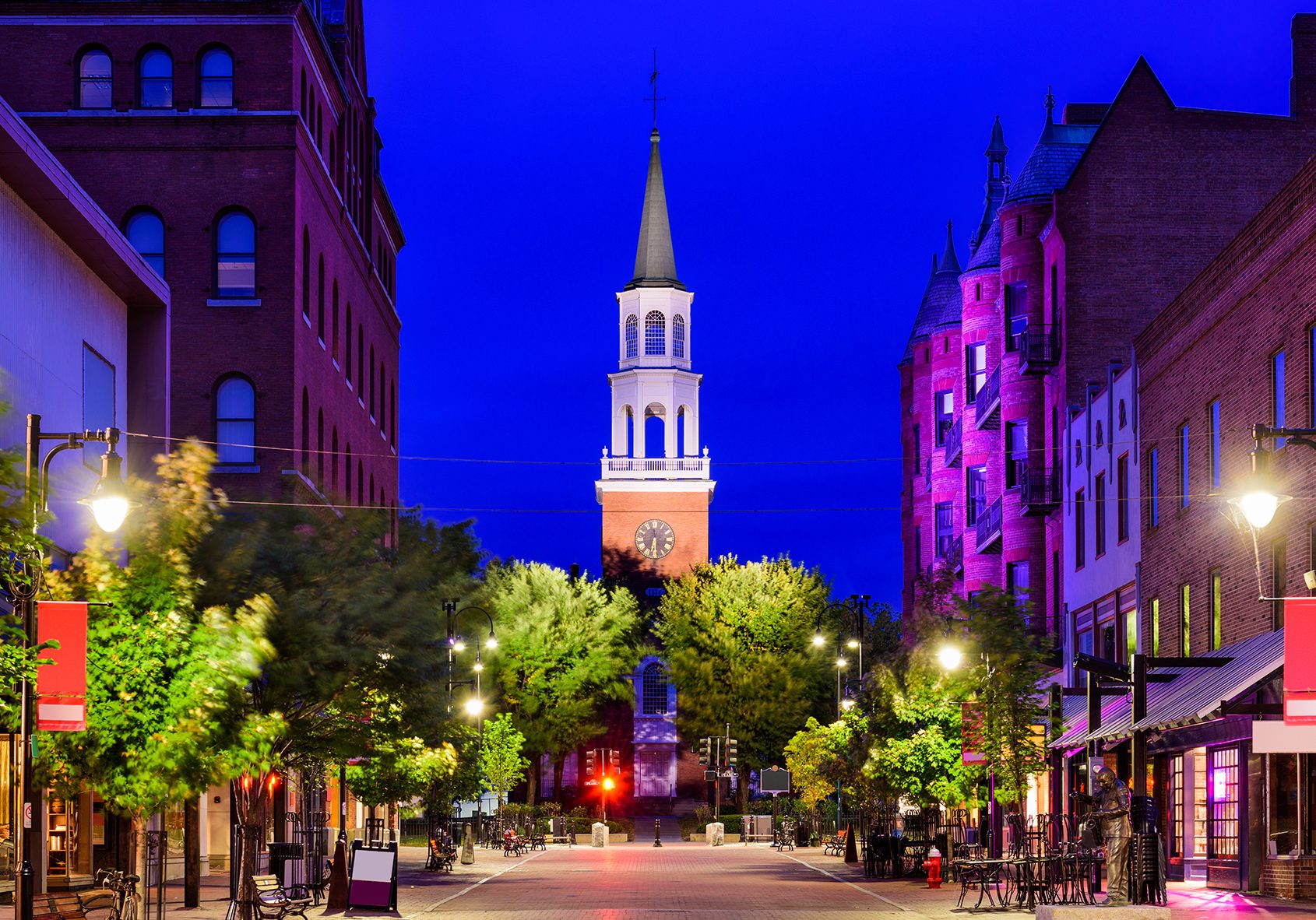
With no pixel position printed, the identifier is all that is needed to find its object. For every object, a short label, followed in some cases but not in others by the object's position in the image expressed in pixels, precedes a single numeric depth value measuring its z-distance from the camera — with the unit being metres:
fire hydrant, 39.88
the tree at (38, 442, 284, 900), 23.39
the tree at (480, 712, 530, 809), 74.25
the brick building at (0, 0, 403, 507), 48.25
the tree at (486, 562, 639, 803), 96.19
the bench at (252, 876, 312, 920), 26.62
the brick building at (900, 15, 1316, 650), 51.38
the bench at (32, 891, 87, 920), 20.42
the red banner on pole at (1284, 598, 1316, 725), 19.39
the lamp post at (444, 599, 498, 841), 55.93
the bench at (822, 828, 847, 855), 63.47
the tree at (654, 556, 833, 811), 92.12
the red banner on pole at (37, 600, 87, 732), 19.86
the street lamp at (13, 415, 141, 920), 19.23
